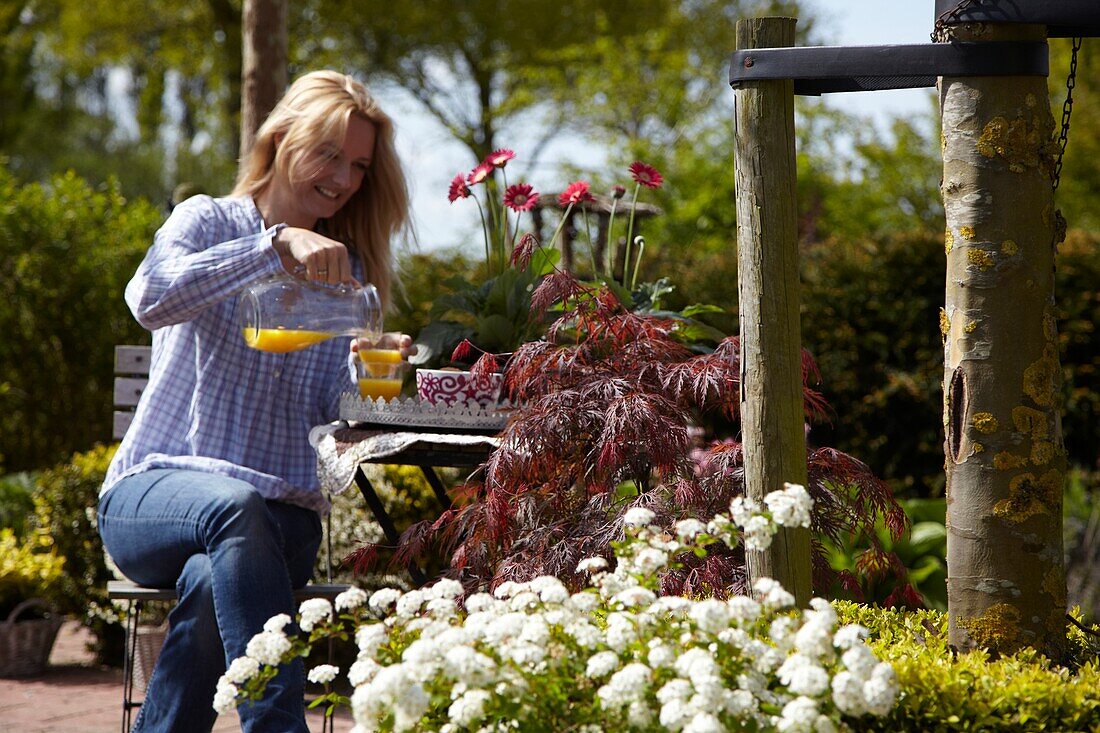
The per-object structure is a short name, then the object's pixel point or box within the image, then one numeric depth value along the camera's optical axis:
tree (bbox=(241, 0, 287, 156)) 5.23
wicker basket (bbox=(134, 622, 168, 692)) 4.35
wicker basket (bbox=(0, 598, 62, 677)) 4.59
